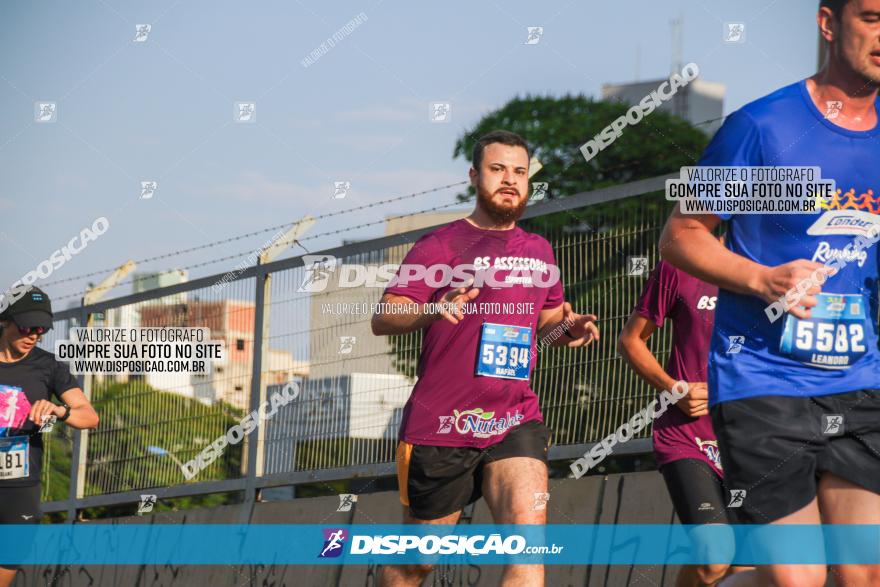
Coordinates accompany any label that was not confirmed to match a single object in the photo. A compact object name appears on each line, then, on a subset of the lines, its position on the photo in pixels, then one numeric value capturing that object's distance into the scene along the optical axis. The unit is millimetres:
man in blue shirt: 4434
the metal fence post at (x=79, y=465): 14039
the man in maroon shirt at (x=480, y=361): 7020
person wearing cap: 9906
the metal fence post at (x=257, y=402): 11508
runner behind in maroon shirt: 7086
